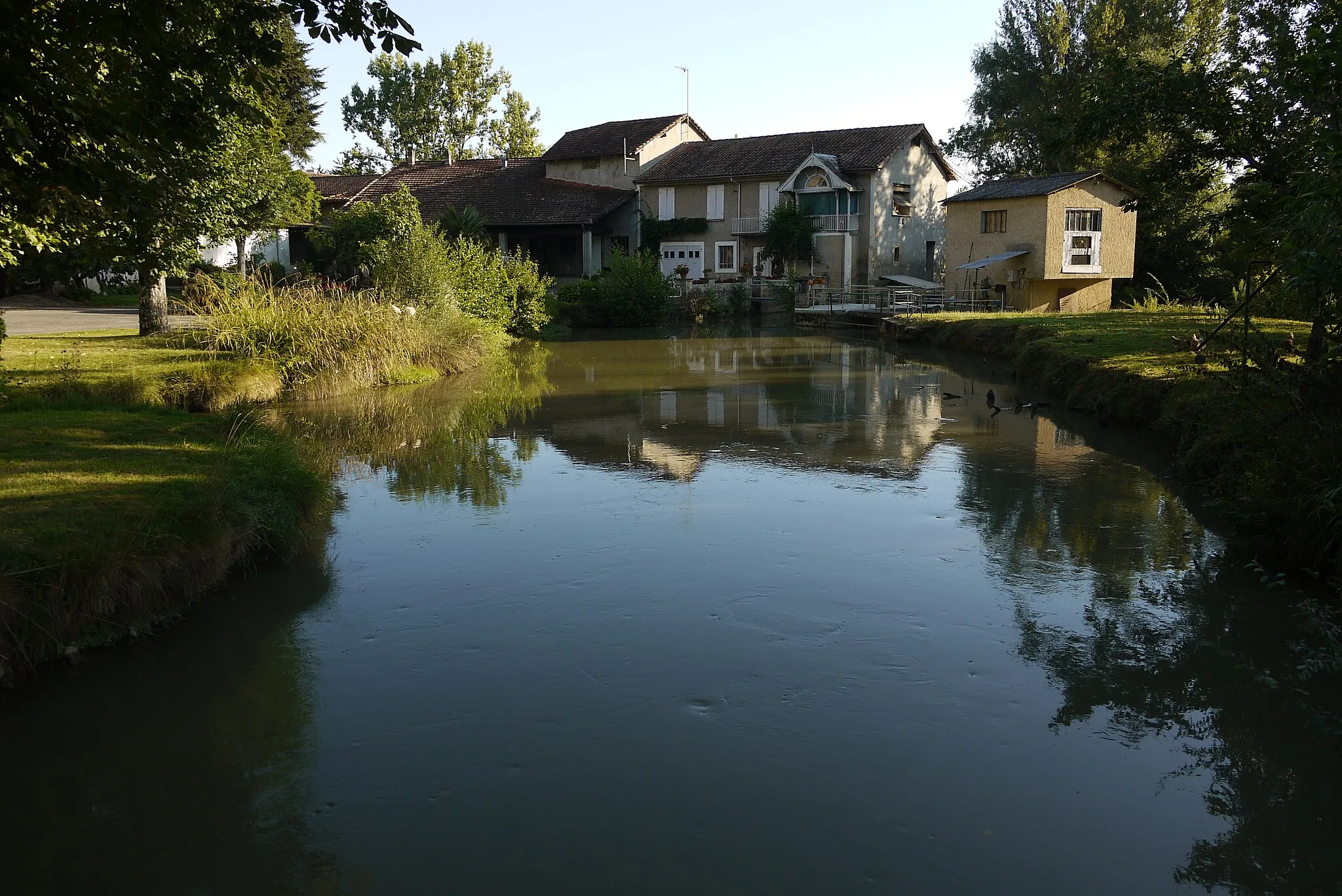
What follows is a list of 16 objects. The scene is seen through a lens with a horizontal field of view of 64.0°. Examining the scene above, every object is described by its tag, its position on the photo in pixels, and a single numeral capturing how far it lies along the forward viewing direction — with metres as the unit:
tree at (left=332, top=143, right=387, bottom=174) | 67.50
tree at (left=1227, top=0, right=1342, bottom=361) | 6.78
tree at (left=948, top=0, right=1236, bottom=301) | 13.13
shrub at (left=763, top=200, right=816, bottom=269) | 43.56
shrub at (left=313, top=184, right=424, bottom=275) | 27.81
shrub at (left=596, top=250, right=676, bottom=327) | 37.81
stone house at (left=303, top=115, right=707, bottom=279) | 45.94
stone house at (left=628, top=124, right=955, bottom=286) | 43.53
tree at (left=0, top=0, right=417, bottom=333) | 6.75
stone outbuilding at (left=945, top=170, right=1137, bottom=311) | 34.97
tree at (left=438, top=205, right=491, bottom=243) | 40.72
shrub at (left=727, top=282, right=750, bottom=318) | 43.03
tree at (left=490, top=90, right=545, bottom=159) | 64.51
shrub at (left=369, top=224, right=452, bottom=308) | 24.52
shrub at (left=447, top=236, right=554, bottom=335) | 27.27
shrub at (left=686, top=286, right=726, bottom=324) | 41.56
